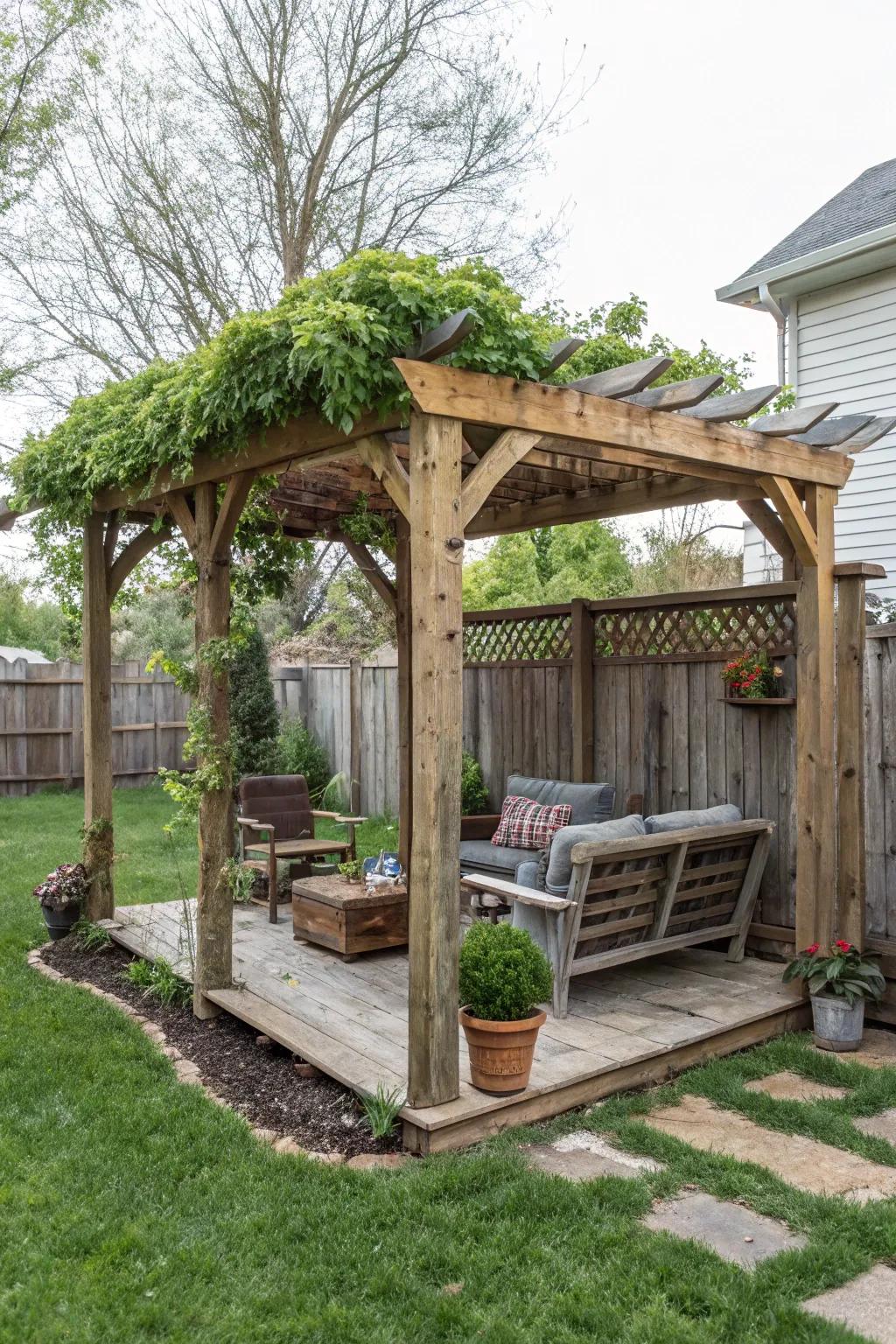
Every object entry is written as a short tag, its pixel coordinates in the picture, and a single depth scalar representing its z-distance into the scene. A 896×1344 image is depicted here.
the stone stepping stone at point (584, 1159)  3.12
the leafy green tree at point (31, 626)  22.22
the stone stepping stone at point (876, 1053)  4.11
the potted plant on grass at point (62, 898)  5.65
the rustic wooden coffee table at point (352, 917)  5.03
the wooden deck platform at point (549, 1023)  3.47
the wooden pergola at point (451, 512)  3.24
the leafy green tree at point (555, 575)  14.66
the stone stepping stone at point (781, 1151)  3.06
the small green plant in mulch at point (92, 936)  5.55
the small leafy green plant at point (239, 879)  4.39
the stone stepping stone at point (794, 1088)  3.76
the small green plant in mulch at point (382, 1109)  3.25
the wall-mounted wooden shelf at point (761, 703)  5.06
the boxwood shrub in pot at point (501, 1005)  3.33
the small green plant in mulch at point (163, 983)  4.71
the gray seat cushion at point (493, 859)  5.77
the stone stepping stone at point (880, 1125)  3.42
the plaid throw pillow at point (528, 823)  5.91
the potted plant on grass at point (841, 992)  4.24
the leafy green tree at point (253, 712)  9.81
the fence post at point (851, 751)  4.56
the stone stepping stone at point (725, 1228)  2.68
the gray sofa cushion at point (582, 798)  5.84
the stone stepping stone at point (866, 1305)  2.36
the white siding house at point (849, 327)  7.82
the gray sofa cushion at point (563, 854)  4.27
